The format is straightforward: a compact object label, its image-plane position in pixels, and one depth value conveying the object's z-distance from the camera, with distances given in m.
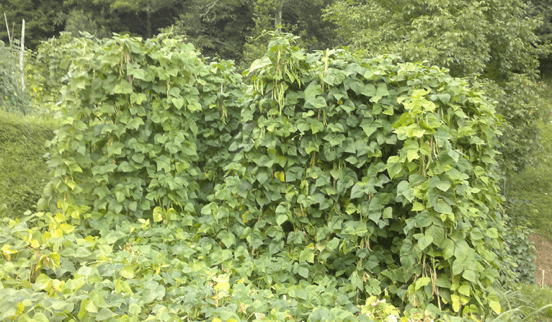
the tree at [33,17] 19.48
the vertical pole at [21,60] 6.11
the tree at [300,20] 15.76
